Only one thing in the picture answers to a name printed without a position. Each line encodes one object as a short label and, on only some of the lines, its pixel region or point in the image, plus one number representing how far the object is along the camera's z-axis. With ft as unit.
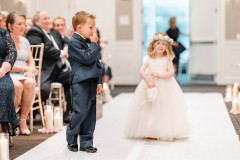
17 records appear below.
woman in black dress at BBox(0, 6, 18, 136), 19.76
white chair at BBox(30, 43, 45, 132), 24.58
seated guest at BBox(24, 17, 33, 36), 29.64
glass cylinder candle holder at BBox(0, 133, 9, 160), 17.35
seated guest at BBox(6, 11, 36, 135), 22.56
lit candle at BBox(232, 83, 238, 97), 30.30
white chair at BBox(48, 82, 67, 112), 27.74
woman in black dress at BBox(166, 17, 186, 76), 49.45
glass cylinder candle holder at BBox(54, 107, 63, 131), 24.03
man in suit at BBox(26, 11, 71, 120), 26.67
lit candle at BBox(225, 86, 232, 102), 34.48
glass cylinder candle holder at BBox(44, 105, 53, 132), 23.90
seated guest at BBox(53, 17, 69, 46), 30.75
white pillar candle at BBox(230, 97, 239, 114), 29.01
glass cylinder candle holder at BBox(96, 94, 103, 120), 27.64
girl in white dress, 21.37
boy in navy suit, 18.74
